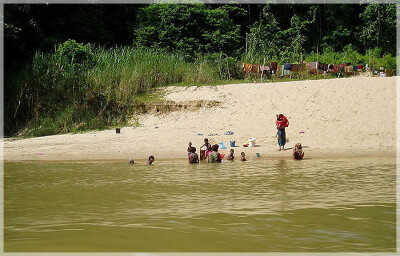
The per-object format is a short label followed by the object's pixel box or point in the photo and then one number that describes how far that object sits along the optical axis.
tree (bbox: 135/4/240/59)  28.14
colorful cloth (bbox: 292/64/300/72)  23.06
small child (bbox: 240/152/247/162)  11.89
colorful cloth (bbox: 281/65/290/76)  23.31
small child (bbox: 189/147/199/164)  11.63
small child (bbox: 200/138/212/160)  12.16
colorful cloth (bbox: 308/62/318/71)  22.90
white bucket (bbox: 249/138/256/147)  14.00
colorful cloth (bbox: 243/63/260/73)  23.03
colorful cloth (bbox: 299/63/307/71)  23.09
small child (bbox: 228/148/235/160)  12.12
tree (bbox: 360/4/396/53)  31.95
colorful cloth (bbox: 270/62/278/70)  23.14
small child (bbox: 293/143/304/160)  11.83
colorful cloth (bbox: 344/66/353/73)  25.20
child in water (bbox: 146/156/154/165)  11.31
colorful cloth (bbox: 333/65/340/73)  24.61
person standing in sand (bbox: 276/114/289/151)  13.13
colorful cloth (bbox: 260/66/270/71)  23.08
